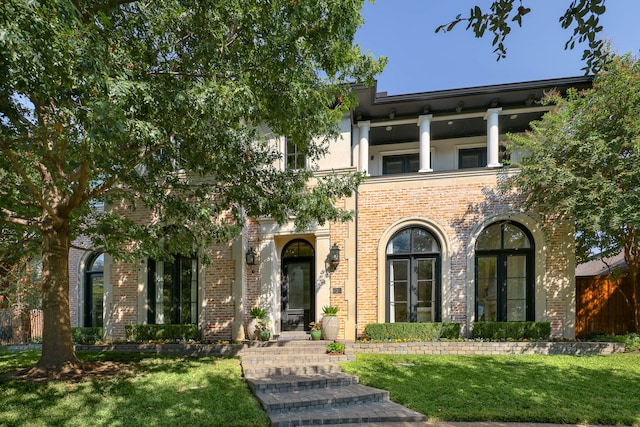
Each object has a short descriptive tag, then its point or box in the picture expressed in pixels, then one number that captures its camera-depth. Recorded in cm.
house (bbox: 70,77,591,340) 1021
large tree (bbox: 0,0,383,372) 387
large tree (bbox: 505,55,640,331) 818
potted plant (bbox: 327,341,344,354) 864
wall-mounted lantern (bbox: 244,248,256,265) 1083
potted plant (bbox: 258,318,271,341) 980
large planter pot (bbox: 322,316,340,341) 989
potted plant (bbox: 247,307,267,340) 998
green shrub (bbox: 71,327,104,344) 1164
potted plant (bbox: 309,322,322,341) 985
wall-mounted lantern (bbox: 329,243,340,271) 1056
